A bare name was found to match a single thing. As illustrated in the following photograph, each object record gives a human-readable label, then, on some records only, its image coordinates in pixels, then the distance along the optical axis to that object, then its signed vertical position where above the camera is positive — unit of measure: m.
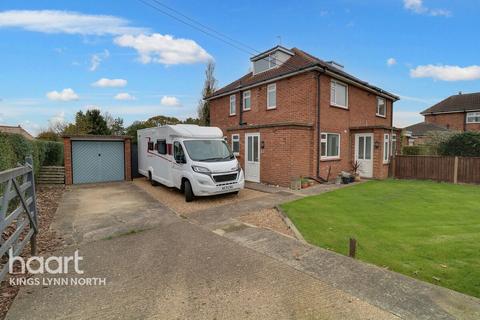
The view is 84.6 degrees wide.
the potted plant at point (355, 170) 13.65 -1.23
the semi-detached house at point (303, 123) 11.95 +1.35
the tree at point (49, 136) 28.78 +1.51
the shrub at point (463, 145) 15.95 +0.13
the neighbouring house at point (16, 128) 28.05 +2.28
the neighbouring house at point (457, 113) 31.43 +4.40
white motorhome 8.66 -0.48
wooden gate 3.24 -0.91
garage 13.10 -0.54
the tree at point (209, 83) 31.05 +7.75
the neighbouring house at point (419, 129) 31.96 +2.33
